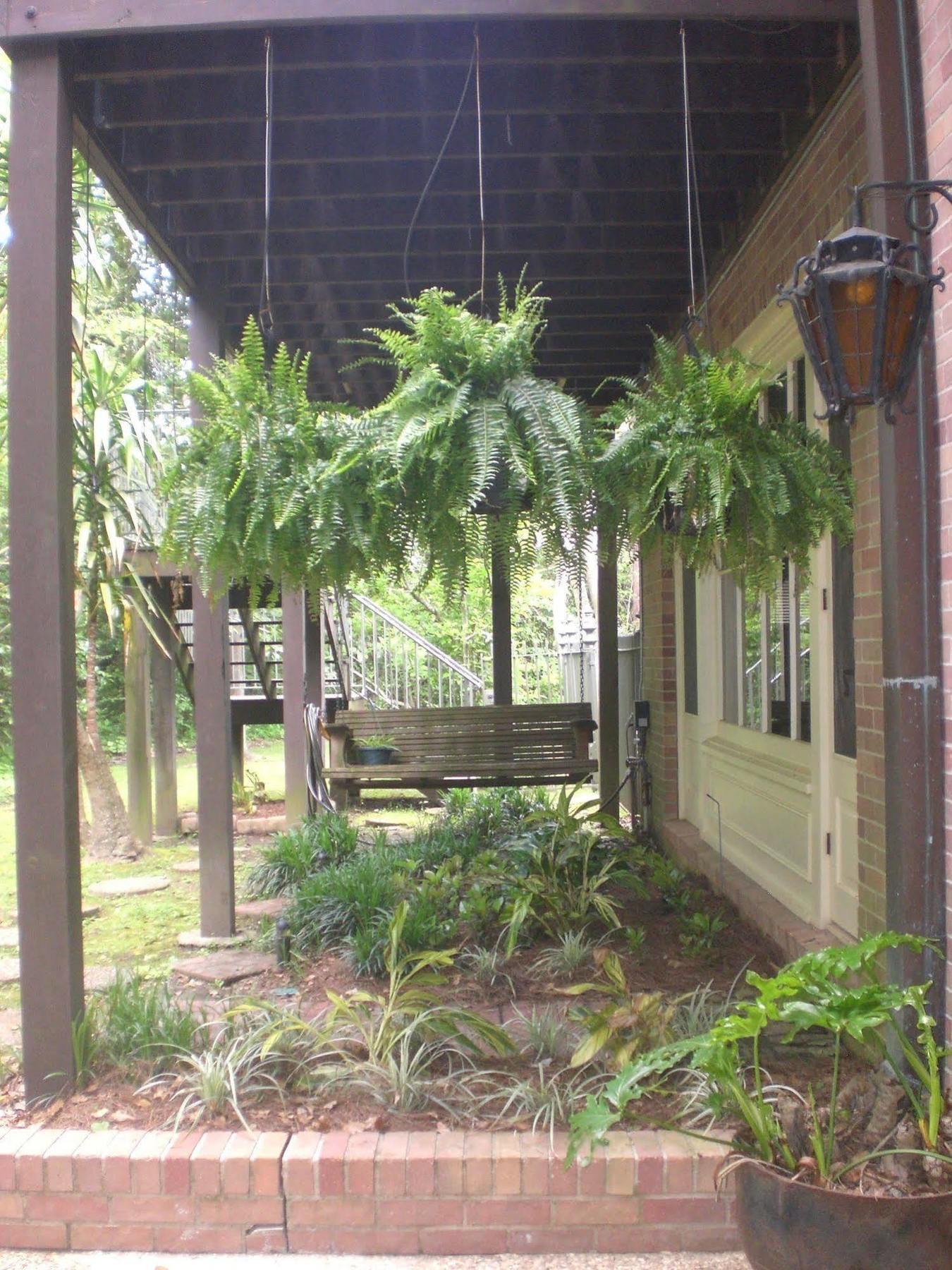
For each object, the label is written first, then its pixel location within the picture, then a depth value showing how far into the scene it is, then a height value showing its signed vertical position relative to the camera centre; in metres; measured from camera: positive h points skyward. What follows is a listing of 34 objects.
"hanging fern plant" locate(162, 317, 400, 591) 2.41 +0.39
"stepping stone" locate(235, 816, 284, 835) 8.27 -1.31
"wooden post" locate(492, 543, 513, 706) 8.07 -0.02
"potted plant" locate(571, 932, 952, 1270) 1.90 -0.98
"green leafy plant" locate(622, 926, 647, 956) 4.22 -1.15
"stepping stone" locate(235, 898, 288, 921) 5.35 -1.29
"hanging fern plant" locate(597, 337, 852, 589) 2.34 +0.39
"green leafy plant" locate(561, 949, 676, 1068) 2.84 -1.04
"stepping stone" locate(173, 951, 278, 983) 4.34 -1.29
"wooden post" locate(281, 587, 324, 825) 6.84 -0.31
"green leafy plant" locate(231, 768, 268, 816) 8.92 -1.18
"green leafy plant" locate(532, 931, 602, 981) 4.04 -1.19
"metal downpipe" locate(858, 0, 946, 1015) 2.40 -0.07
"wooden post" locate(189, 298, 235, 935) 4.88 -0.64
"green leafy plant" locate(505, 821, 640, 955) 4.38 -1.01
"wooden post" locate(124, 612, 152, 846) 7.54 -0.58
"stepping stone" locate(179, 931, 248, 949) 4.90 -1.31
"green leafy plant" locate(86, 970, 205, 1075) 2.99 -1.06
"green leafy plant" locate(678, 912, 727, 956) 4.15 -1.15
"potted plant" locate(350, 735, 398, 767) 7.13 -0.67
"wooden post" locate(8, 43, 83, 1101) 2.88 +0.23
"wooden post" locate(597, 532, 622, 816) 6.91 -0.23
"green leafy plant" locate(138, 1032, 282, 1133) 2.76 -1.13
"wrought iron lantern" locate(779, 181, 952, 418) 2.15 +0.68
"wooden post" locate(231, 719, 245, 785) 9.55 -0.85
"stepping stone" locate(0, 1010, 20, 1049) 3.63 -1.30
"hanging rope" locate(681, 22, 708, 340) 3.10 +1.78
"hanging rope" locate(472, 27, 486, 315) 3.10 +1.64
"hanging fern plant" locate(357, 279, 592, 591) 2.34 +0.46
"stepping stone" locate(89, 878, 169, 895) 6.19 -1.34
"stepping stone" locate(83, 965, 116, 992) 4.23 -1.30
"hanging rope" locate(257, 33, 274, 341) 2.90 +1.52
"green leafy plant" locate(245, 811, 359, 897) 5.75 -1.10
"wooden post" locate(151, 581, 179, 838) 8.09 -0.56
